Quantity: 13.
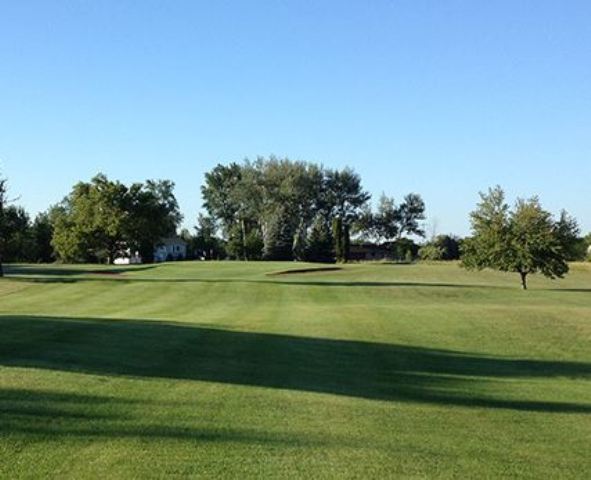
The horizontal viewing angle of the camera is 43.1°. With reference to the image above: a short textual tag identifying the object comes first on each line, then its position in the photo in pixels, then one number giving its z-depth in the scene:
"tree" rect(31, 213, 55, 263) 102.38
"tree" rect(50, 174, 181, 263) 87.88
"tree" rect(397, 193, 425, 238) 145.49
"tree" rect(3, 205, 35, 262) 83.84
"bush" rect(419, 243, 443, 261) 102.31
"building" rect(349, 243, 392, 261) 133.00
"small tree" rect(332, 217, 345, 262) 101.69
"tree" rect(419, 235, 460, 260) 102.75
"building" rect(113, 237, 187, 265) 101.19
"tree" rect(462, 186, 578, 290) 43.75
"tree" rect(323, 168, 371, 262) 129.75
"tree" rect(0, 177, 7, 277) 51.46
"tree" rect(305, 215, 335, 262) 102.31
